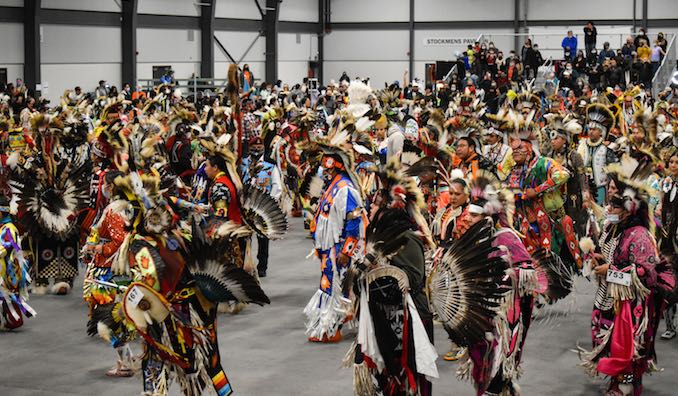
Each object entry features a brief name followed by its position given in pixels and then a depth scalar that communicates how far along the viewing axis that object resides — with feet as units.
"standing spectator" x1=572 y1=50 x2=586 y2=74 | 75.09
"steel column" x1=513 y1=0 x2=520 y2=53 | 102.56
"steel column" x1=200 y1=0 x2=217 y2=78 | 92.58
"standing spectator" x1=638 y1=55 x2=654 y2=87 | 72.38
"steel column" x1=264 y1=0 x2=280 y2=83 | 101.04
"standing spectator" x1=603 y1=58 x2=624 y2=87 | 70.49
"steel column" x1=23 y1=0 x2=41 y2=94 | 72.69
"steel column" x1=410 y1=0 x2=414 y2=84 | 106.63
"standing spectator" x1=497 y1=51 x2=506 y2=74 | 76.95
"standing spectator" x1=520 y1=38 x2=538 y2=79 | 80.60
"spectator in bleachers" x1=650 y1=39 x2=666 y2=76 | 74.38
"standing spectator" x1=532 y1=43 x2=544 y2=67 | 80.79
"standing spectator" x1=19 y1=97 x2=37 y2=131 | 41.36
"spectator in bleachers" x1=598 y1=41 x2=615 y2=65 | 74.49
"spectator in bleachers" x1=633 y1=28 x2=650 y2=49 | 75.87
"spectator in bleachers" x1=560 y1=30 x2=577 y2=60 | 80.84
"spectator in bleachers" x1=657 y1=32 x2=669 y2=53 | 75.49
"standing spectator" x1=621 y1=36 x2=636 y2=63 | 73.65
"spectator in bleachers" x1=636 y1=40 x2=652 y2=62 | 74.02
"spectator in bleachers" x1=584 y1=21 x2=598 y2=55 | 79.82
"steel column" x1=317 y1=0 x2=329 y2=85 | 110.08
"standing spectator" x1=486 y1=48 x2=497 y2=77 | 77.56
